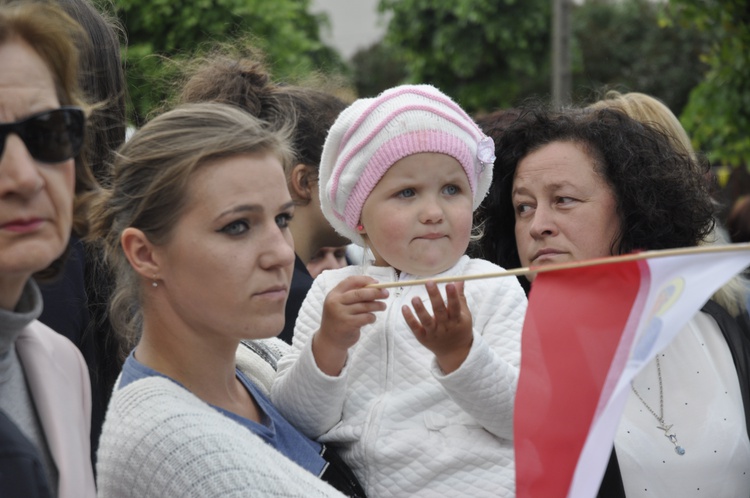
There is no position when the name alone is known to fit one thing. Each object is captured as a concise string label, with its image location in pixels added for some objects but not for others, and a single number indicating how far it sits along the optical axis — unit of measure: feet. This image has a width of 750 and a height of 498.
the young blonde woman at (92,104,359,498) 6.97
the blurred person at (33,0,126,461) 9.21
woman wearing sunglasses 6.23
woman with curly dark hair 9.75
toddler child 8.18
